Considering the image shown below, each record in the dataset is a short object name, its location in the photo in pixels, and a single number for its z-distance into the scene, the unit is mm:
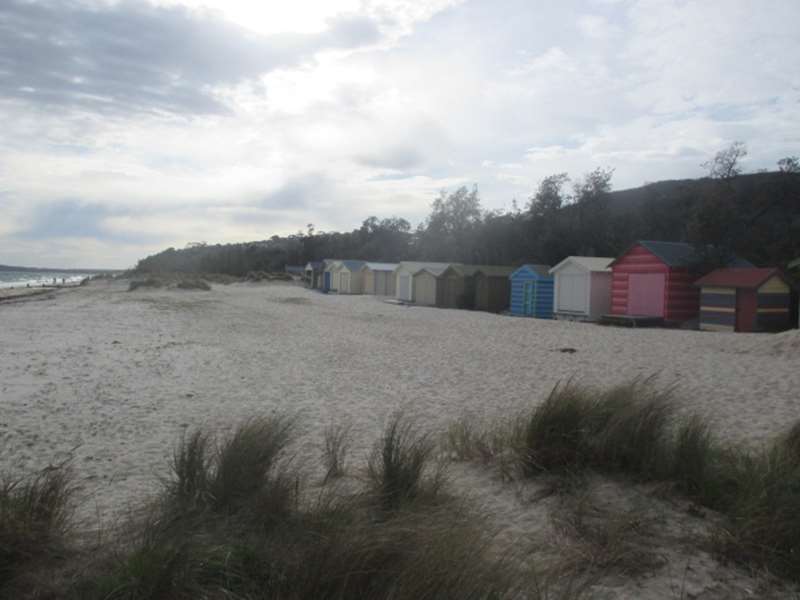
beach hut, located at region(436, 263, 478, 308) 32875
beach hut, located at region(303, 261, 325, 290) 57253
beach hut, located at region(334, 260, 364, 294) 47375
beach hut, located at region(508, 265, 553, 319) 26984
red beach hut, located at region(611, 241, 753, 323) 21453
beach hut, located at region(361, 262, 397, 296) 44062
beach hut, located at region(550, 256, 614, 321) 24297
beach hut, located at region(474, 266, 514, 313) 31406
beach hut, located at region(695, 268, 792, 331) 18516
